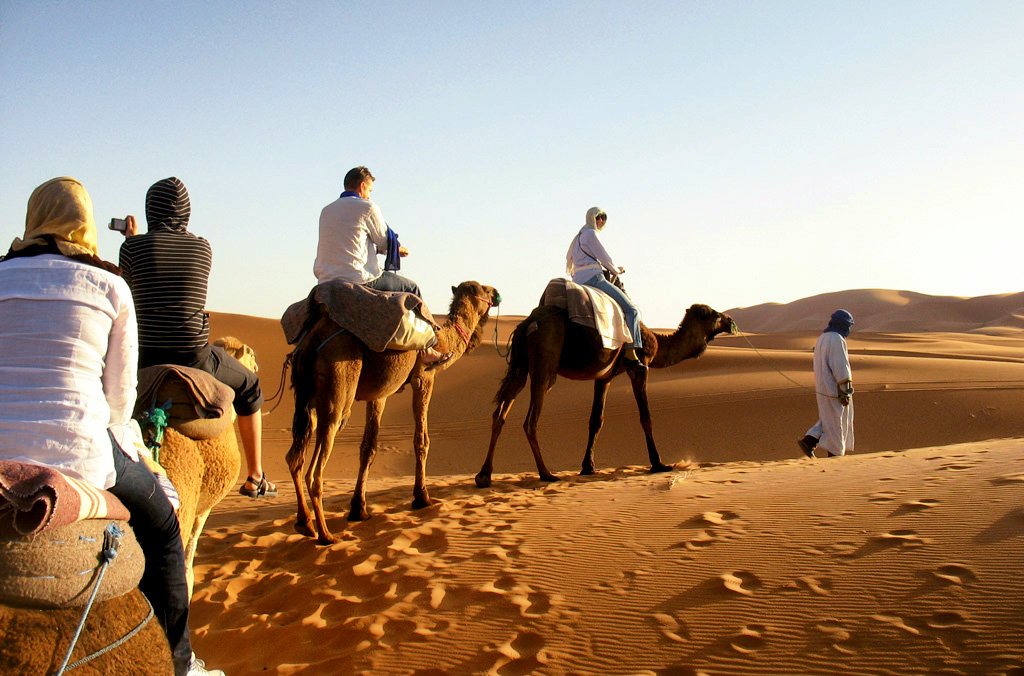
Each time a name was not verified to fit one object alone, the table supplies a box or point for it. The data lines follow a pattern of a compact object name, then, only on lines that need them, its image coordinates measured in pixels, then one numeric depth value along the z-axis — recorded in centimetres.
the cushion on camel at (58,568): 257
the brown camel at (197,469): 465
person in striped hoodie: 475
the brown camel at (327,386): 730
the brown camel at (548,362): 1018
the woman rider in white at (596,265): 1077
